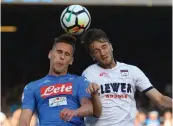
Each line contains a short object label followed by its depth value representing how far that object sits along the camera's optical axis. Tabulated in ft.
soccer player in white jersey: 32.63
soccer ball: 36.45
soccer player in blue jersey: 30.12
